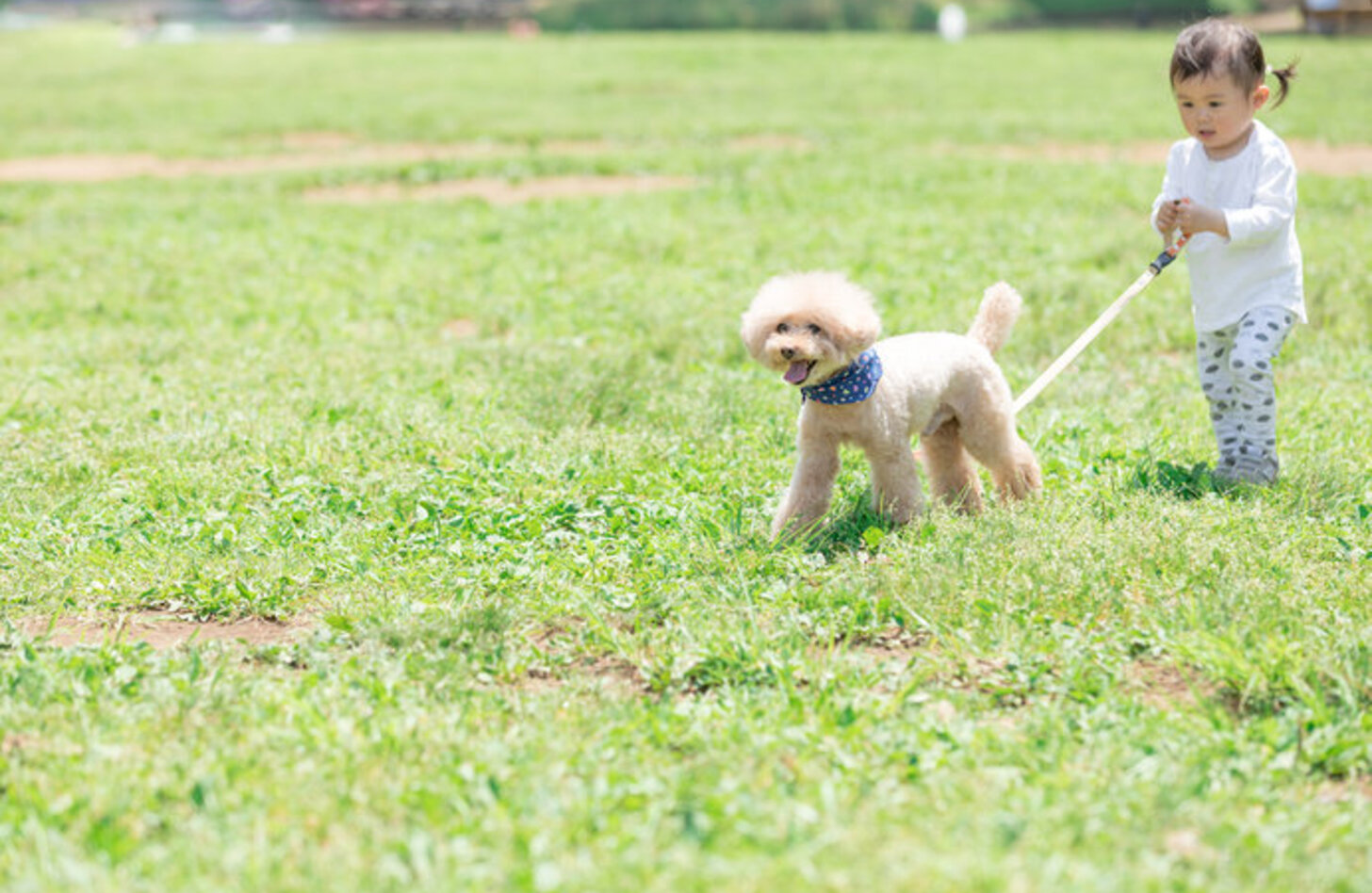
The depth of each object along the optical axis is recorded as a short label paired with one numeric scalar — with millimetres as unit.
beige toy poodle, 4355
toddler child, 4789
